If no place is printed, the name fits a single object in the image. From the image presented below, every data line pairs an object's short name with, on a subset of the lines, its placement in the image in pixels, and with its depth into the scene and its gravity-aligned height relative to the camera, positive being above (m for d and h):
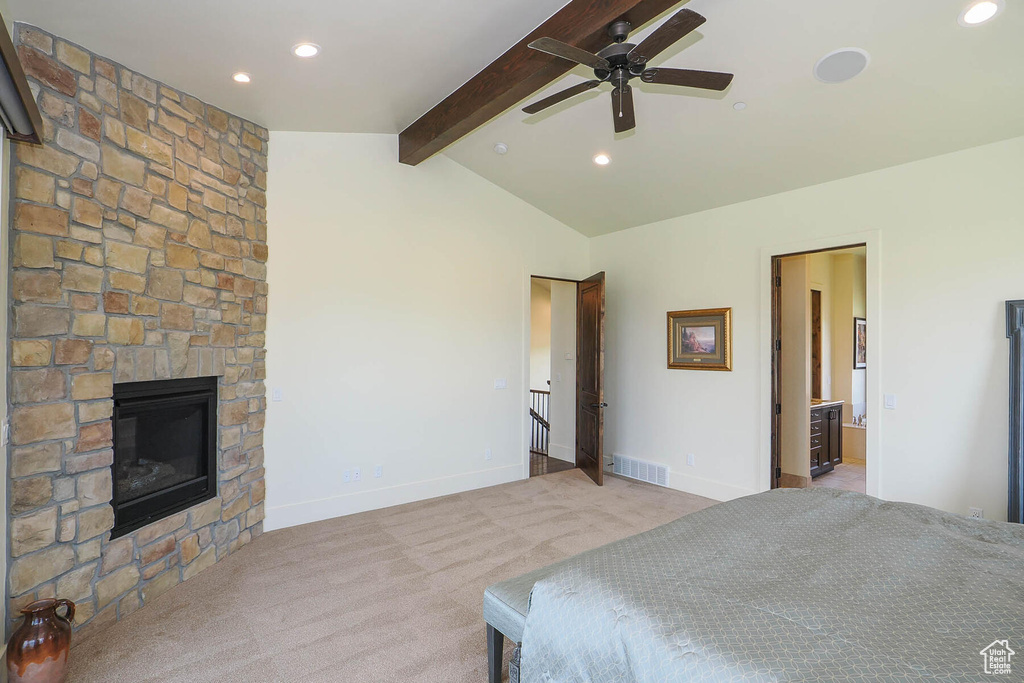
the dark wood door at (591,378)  5.44 -0.35
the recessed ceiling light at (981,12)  2.41 +1.62
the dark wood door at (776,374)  4.55 -0.23
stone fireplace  2.40 +0.03
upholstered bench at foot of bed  1.93 -1.02
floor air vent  5.44 -1.36
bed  1.28 -0.76
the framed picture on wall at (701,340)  4.94 +0.07
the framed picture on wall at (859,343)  6.78 +0.07
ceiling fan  2.17 +1.32
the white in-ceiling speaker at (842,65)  2.84 +1.62
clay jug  2.02 -1.22
